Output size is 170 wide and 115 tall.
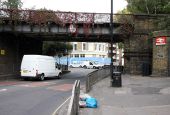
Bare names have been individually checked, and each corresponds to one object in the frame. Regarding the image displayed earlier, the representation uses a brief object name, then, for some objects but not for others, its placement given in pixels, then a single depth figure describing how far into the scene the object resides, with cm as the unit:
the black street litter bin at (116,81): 2501
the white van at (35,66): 3688
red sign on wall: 3391
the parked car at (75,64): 10122
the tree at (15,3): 4932
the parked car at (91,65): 8943
